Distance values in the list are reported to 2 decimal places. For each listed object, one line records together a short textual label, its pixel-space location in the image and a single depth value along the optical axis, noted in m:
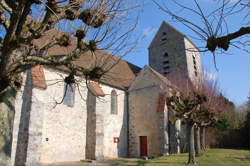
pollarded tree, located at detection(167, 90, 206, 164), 12.04
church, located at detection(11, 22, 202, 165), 11.00
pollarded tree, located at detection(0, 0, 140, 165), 3.69
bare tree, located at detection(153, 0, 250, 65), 2.89
